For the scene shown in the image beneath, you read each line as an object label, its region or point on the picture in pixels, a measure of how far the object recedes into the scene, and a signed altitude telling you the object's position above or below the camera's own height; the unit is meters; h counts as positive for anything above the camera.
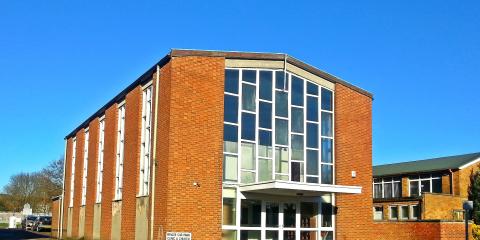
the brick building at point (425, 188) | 38.41 +1.10
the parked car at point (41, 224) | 56.09 -2.55
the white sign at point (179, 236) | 18.82 -1.18
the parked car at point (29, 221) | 57.78 -2.40
